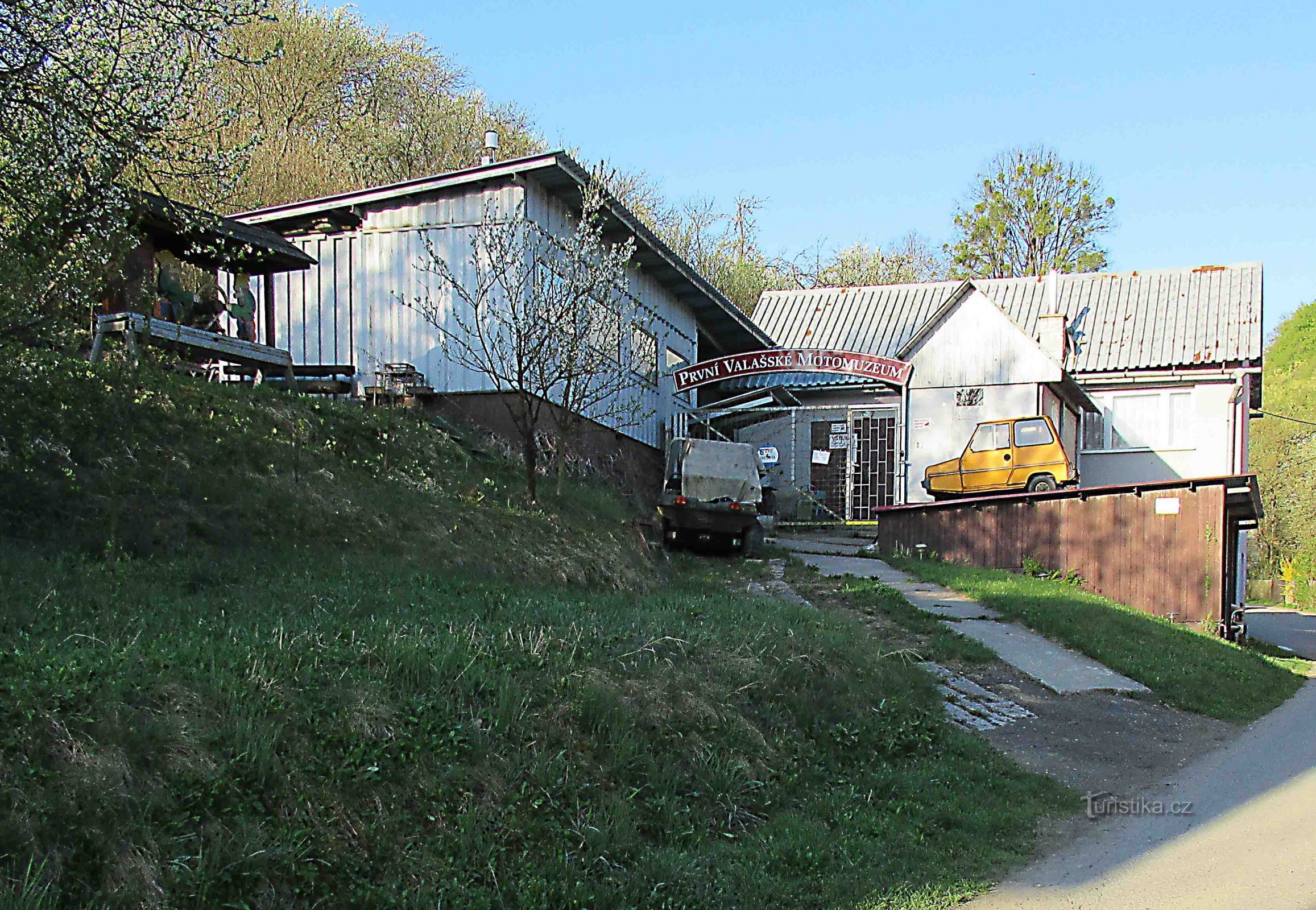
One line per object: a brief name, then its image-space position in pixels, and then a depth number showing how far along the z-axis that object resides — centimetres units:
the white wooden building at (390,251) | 1894
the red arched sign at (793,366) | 2556
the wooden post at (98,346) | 1295
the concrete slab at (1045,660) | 1248
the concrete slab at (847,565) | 1912
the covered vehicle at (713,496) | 1945
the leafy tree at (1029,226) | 4859
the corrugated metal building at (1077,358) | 2842
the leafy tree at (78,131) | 855
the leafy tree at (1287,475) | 4709
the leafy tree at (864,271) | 5222
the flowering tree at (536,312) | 1569
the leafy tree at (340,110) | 2898
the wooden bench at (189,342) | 1315
